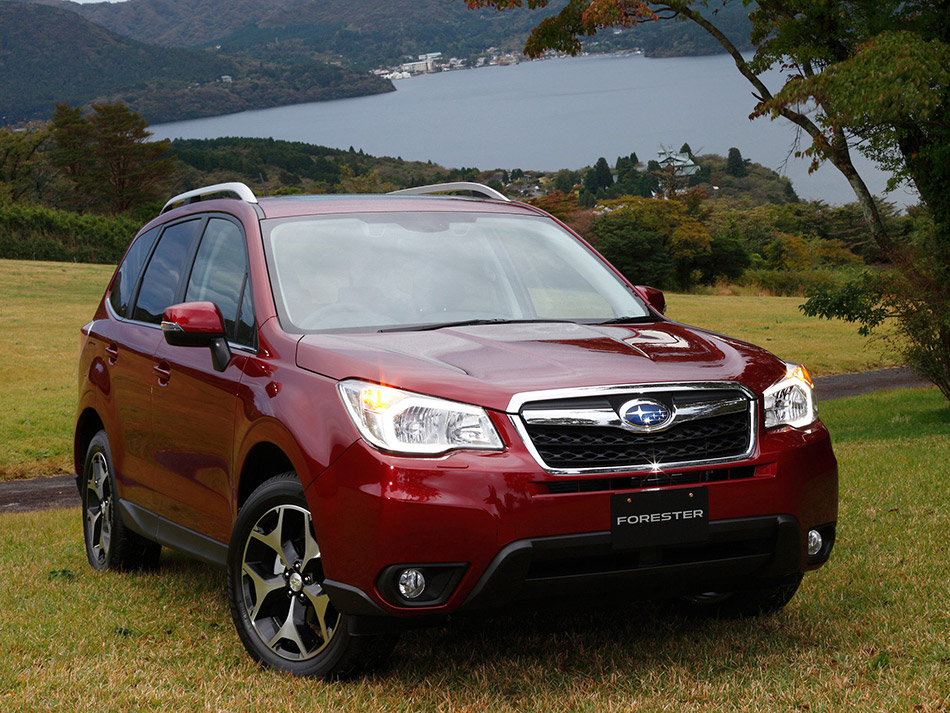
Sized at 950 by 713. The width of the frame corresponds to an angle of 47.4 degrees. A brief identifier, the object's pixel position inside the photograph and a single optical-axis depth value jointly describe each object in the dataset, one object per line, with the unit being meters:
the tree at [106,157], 102.62
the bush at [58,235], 69.38
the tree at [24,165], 98.81
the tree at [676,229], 83.19
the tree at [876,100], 14.35
